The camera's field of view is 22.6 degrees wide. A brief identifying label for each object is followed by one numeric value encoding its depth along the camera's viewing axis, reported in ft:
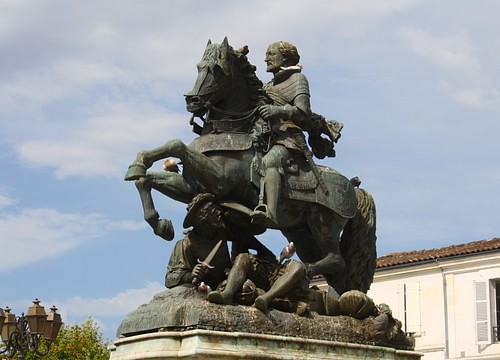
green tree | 129.80
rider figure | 42.83
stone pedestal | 39.75
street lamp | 67.05
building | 126.72
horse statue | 42.52
